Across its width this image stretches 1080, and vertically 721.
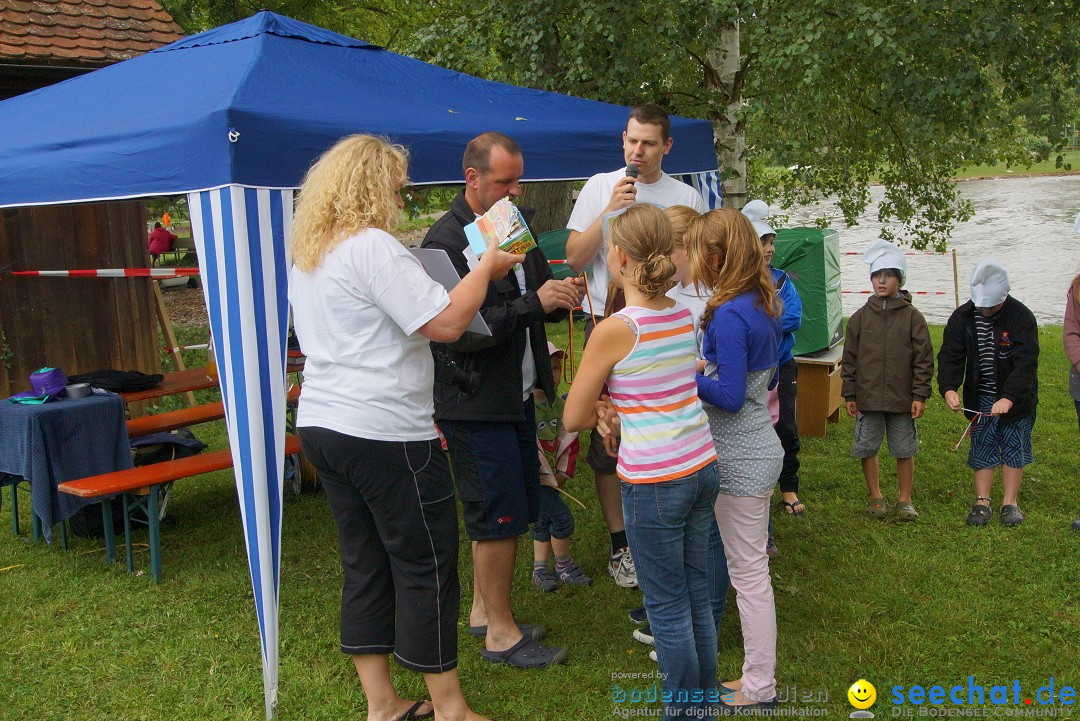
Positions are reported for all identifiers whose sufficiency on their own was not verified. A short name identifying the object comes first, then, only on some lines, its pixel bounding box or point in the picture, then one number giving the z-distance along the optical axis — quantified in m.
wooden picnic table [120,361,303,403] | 5.61
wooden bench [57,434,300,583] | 4.52
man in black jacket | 3.21
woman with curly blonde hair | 2.62
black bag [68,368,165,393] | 5.47
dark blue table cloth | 4.75
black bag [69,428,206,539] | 5.18
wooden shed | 7.52
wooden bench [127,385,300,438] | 5.52
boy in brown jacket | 4.75
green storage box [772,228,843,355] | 6.79
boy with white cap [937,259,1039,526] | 4.64
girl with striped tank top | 2.63
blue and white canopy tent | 3.15
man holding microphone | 3.83
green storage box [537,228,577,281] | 10.55
